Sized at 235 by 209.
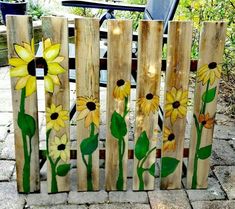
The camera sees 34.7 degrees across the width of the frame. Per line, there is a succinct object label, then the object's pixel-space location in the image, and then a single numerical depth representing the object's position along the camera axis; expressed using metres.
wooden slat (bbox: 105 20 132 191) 1.70
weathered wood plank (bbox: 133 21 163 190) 1.72
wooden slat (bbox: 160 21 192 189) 1.74
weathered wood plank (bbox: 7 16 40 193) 1.67
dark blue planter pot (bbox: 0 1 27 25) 4.72
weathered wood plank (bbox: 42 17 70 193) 1.67
